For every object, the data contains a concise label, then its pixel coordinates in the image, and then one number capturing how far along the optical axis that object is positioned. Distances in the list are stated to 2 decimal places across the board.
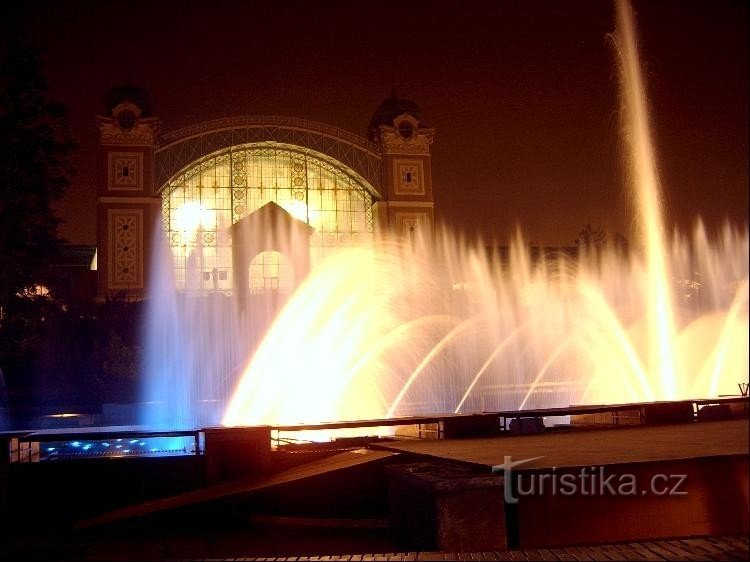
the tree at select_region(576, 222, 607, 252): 53.41
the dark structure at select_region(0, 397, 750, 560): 5.14
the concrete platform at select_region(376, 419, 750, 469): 5.70
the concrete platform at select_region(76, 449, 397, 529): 6.31
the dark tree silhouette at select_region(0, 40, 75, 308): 22.92
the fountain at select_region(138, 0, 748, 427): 16.77
